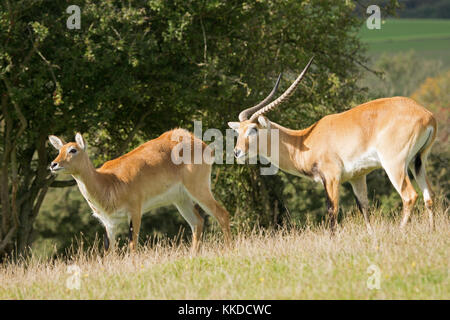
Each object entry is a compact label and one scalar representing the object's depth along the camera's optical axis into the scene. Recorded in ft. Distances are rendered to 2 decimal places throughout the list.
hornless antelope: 68.33
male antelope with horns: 63.16
